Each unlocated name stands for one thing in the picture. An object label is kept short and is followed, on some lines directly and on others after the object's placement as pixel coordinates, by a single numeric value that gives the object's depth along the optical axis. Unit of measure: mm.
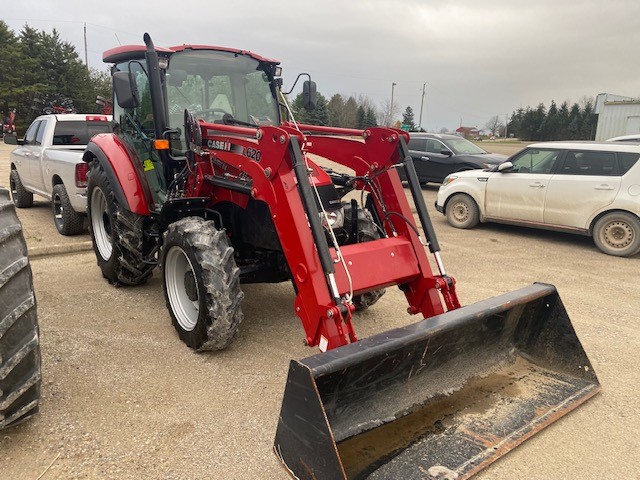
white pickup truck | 7070
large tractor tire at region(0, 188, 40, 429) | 2479
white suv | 7613
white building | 25938
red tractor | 2680
